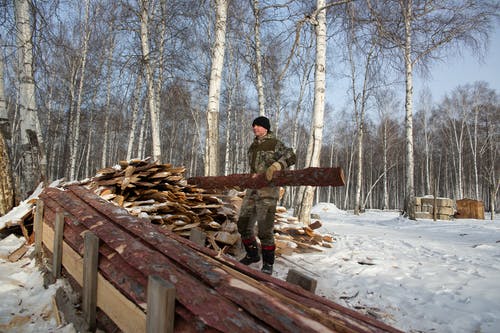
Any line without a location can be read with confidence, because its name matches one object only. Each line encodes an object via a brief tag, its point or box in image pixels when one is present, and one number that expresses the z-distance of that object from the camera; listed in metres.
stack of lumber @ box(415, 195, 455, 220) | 14.01
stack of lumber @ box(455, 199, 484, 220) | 14.81
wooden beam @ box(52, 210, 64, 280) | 3.30
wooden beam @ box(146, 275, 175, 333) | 1.49
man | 3.78
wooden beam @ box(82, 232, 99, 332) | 2.44
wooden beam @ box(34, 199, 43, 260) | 4.11
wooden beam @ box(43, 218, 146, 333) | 1.87
